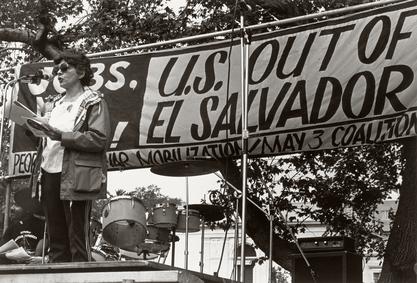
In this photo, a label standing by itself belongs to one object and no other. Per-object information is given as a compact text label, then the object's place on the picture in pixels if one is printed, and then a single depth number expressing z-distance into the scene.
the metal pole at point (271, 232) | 8.29
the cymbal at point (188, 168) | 7.57
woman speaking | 5.14
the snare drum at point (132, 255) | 10.74
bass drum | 8.25
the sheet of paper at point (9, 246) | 7.80
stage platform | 4.05
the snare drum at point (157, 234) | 9.86
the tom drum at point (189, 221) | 9.77
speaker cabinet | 7.64
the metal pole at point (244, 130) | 6.00
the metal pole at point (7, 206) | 8.20
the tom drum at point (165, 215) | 9.62
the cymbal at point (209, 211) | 9.51
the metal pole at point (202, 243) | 9.79
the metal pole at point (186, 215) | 9.24
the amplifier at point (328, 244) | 7.73
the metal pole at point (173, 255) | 9.40
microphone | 6.76
